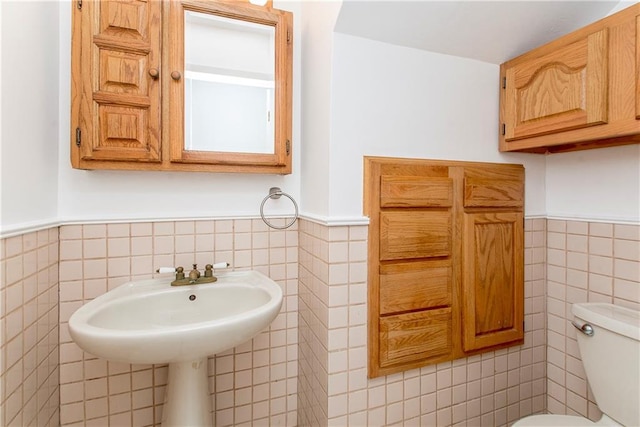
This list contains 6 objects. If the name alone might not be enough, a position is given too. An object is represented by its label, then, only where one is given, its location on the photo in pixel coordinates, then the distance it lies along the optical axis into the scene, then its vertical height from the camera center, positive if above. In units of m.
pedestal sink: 0.82 -0.36
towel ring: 1.39 +0.04
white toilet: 1.02 -0.52
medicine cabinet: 1.09 +0.48
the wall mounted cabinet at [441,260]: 1.18 -0.19
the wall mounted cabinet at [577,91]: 0.97 +0.44
